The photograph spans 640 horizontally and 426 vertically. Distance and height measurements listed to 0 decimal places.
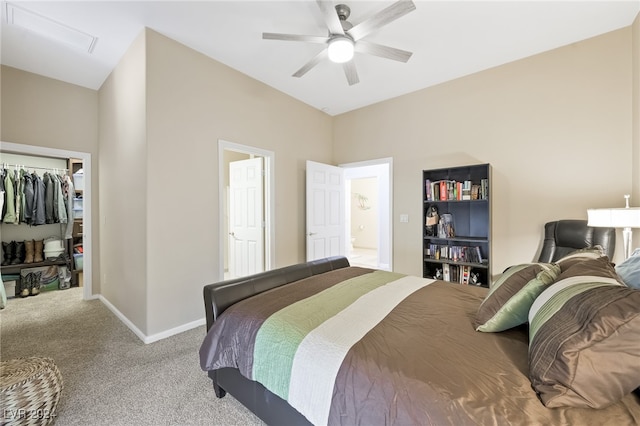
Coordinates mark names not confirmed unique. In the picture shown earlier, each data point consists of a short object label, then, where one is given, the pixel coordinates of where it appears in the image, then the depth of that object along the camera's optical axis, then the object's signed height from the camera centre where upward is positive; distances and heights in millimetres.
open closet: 3818 -168
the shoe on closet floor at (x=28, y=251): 4039 -581
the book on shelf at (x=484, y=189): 3168 +248
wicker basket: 1387 -977
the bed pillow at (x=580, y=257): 1421 -269
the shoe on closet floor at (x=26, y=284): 3849 -1045
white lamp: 1975 -77
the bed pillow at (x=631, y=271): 1115 -283
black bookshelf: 3273 -196
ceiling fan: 1926 +1423
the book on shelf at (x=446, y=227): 3553 -228
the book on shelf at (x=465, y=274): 3346 -808
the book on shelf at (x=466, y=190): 3301 +245
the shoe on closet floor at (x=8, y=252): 3898 -571
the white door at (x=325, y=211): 4164 -4
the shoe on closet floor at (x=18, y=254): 3957 -612
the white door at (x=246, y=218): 4016 -106
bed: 782 -585
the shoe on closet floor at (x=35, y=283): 3914 -1049
